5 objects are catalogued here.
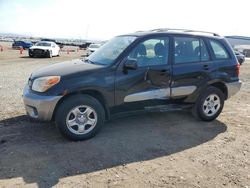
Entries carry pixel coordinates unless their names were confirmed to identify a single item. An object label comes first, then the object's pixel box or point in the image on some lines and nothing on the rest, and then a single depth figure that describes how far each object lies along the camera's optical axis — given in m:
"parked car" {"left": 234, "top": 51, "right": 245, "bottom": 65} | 15.92
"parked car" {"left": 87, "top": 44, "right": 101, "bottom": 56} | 17.99
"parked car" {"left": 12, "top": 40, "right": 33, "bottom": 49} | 31.96
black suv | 3.33
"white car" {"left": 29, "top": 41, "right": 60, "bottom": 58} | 17.75
